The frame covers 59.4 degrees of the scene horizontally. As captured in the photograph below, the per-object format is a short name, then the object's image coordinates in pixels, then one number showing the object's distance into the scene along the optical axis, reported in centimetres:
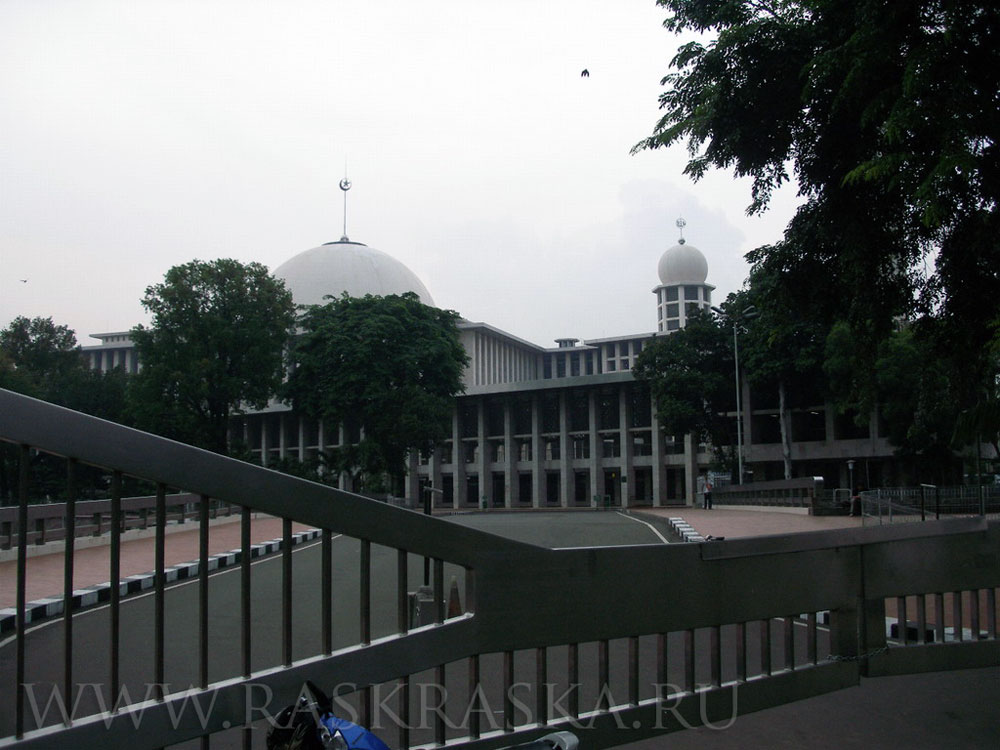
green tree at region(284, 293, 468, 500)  3856
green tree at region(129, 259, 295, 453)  3722
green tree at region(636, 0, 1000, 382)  575
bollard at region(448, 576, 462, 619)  334
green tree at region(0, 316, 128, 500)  4151
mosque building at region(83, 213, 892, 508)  4563
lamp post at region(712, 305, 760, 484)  3706
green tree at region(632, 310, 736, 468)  4162
